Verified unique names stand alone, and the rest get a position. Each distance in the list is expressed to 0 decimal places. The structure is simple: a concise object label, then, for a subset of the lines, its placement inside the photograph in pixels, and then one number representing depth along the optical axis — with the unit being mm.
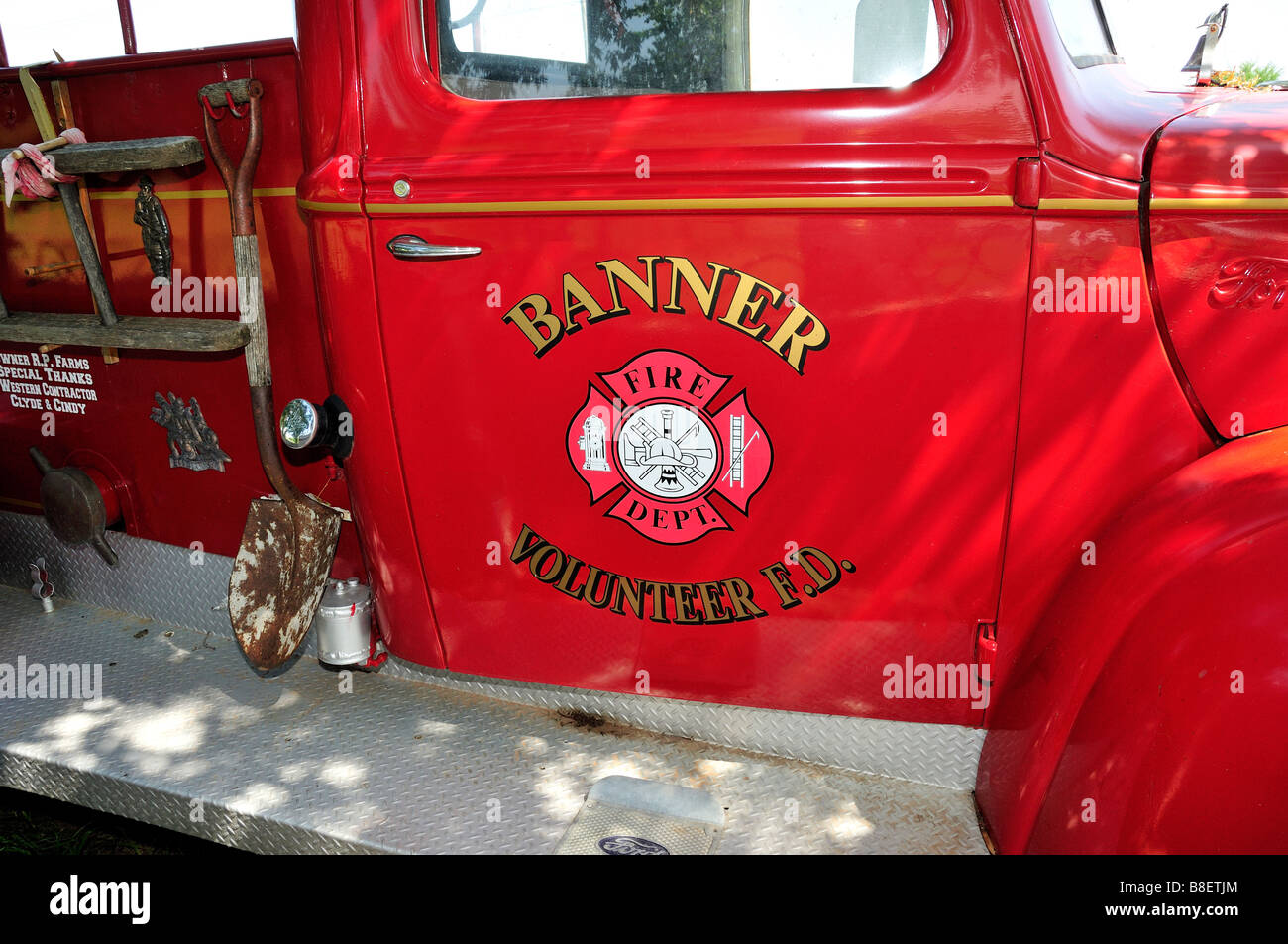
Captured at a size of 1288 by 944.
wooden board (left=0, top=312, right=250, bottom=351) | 1856
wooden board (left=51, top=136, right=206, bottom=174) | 1806
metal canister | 1904
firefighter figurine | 1936
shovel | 1906
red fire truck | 1295
